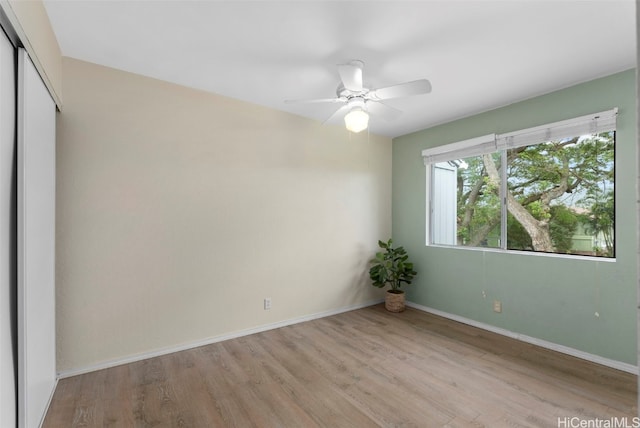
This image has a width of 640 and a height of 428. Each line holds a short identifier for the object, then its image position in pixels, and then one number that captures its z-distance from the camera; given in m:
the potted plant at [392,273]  3.82
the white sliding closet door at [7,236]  1.32
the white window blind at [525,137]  2.47
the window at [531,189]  2.56
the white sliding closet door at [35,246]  1.46
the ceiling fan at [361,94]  2.05
